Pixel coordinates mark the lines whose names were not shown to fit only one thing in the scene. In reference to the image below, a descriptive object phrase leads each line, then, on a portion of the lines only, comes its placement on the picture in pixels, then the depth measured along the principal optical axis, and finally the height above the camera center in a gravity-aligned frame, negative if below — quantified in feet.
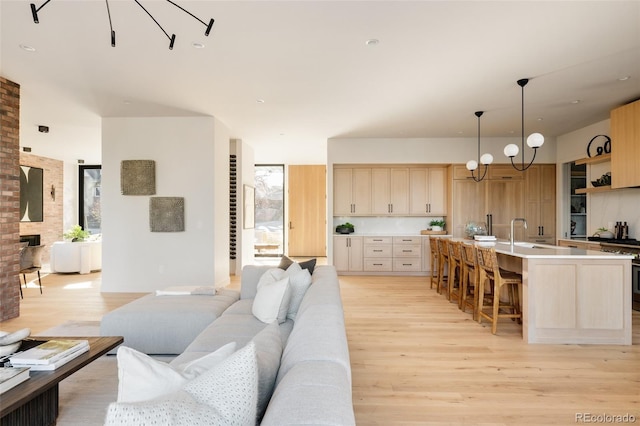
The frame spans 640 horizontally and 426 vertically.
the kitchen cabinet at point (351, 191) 25.02 +1.48
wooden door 34.83 -0.40
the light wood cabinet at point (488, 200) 23.98 +0.81
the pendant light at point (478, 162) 17.51 +2.55
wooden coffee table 5.49 -2.81
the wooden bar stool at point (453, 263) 16.63 -2.37
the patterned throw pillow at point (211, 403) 2.53 -1.45
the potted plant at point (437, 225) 24.61 -0.85
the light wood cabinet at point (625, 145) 15.57 +2.93
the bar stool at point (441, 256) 18.72 -2.26
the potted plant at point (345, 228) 24.78 -1.08
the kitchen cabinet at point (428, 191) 24.89 +1.46
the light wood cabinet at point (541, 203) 23.80 +0.60
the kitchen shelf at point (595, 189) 17.98 +1.16
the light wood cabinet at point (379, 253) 24.12 -2.67
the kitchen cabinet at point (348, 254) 24.30 -2.75
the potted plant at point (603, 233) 18.21 -1.06
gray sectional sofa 2.96 -1.62
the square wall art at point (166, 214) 18.85 -0.04
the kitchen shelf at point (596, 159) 18.00 +2.69
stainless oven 15.48 -3.12
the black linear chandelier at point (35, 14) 5.78 +3.26
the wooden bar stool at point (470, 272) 14.32 -2.50
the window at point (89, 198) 33.73 +1.44
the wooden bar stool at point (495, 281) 12.70 -2.40
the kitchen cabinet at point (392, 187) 24.89 +1.74
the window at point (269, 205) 35.08 +0.77
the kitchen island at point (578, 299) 11.60 -2.77
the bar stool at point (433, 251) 20.41 -2.24
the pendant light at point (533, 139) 13.55 +2.73
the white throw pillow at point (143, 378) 3.23 -1.48
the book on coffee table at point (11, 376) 5.70 -2.62
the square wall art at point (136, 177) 18.83 +1.87
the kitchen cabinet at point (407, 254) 24.06 -2.73
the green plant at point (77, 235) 25.80 -1.52
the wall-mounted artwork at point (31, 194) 28.04 +1.54
